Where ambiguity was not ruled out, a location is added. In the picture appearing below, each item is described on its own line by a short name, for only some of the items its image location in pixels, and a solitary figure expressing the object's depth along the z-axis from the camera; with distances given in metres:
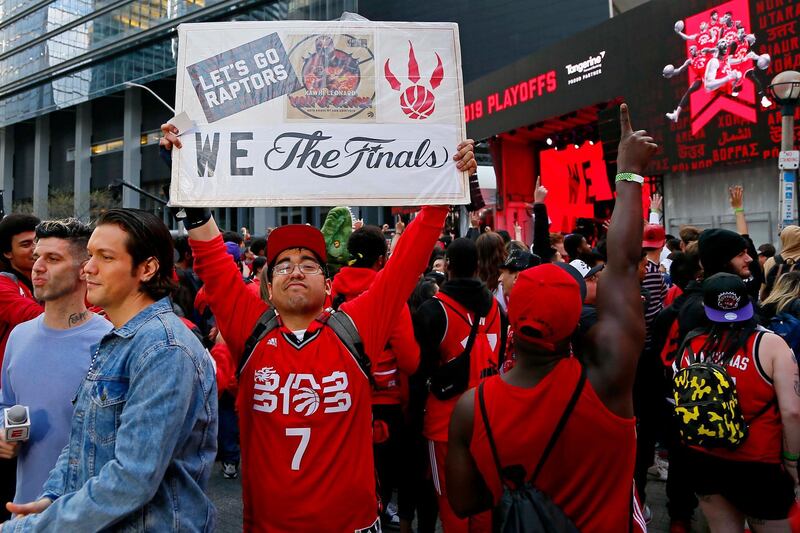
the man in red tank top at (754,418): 3.20
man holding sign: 2.45
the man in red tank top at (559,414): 2.00
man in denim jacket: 1.72
